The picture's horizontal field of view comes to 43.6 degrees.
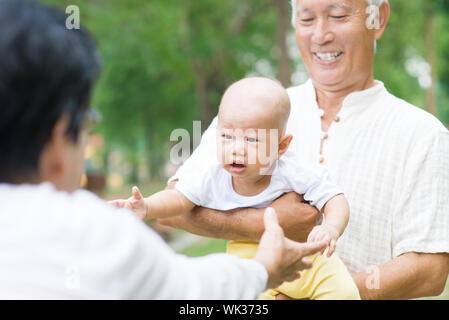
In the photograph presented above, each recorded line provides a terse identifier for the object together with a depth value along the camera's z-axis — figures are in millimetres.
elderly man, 2438
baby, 2225
